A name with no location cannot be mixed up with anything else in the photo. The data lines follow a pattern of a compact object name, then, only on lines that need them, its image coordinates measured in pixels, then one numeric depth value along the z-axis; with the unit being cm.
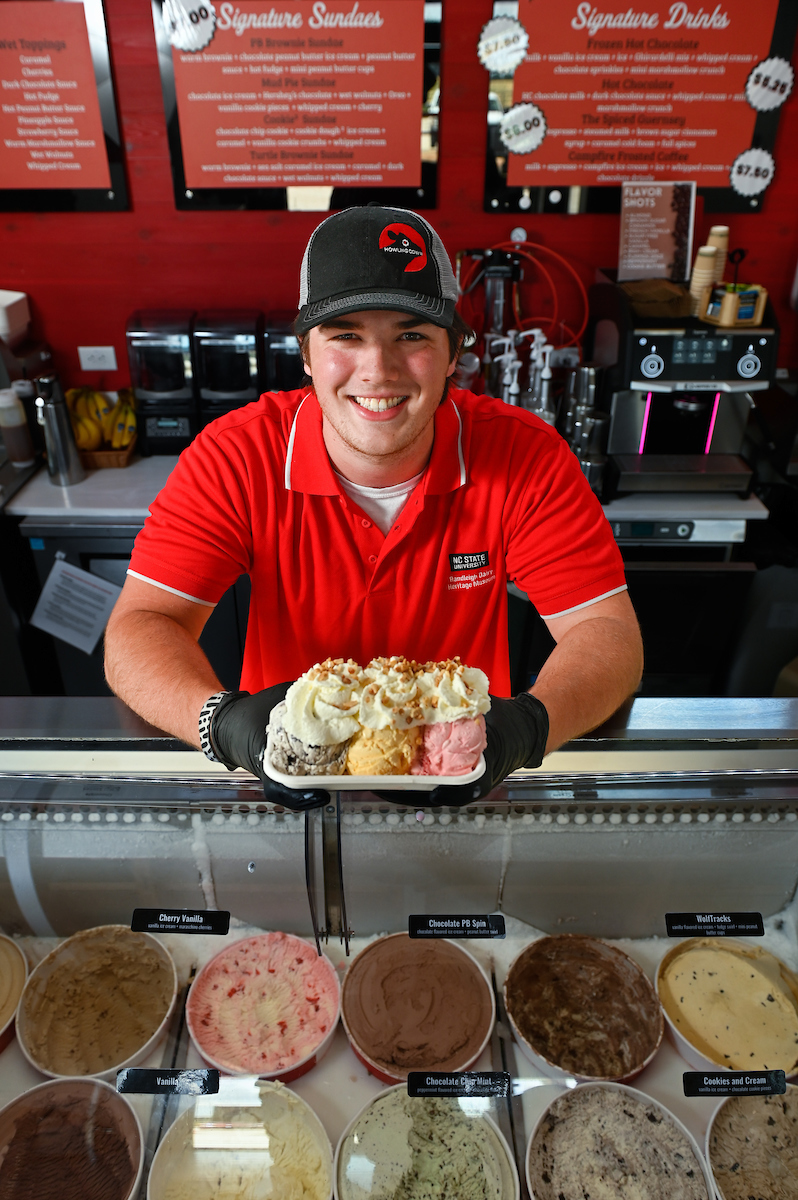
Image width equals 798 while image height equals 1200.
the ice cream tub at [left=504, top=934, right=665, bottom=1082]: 132
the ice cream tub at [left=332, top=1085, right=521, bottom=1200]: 120
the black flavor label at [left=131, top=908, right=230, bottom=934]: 140
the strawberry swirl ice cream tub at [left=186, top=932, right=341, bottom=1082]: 131
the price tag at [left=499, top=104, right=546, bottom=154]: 351
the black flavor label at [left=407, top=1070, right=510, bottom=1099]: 127
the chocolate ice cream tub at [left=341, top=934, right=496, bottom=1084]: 132
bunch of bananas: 363
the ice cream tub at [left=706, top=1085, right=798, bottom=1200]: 120
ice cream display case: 123
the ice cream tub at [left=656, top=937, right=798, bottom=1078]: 133
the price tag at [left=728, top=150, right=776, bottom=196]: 360
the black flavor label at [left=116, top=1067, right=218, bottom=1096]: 126
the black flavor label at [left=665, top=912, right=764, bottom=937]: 138
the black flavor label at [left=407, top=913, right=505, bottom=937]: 138
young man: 158
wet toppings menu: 334
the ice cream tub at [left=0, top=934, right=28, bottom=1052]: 132
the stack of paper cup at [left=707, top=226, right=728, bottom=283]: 332
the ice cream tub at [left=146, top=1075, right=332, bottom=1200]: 121
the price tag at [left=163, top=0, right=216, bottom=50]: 328
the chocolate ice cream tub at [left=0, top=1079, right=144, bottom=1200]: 120
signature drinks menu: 335
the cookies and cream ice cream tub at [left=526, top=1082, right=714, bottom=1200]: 121
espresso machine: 311
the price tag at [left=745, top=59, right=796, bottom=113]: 345
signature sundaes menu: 332
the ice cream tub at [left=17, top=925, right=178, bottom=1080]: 130
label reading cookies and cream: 127
